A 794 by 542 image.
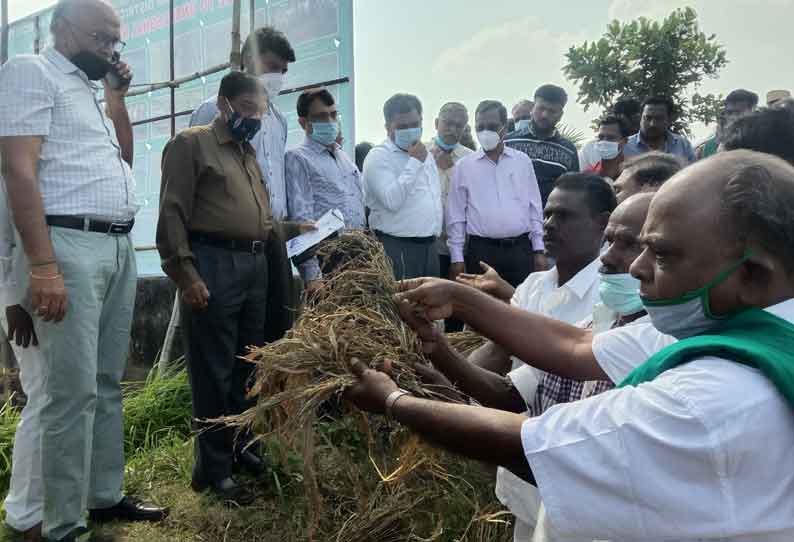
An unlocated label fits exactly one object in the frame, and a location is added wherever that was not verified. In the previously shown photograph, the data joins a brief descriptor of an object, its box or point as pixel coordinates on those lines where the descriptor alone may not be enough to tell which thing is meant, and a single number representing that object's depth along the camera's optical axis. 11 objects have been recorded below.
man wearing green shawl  1.07
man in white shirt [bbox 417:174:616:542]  2.69
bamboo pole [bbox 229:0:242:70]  5.11
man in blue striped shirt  4.63
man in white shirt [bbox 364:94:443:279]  5.05
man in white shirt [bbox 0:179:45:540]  3.11
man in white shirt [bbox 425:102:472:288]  5.82
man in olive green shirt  3.58
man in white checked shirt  2.98
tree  13.25
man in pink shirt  5.40
